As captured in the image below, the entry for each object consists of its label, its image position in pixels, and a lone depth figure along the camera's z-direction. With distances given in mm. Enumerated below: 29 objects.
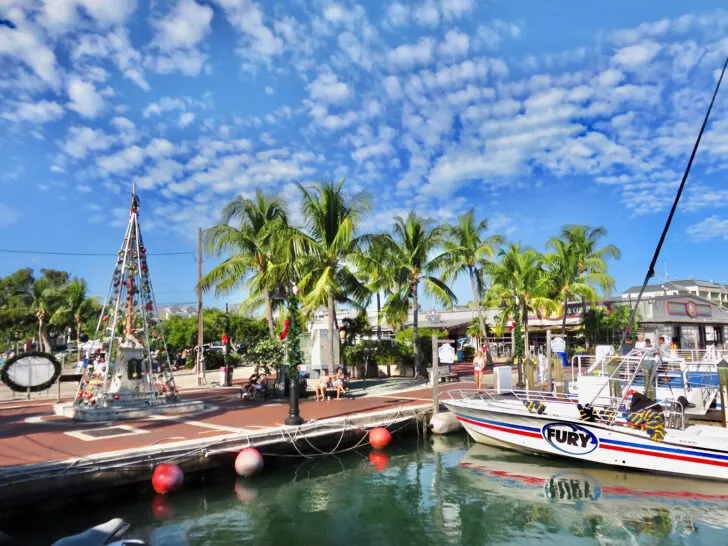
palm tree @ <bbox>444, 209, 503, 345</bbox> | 28531
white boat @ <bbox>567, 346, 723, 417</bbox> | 13484
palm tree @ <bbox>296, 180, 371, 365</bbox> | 19672
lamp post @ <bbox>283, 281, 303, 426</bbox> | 15225
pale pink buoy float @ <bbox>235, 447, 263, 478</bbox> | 10773
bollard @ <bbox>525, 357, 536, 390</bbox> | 18047
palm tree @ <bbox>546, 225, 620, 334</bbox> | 33688
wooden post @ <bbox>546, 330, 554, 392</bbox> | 16597
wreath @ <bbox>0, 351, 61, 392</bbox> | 18203
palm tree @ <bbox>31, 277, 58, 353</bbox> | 49656
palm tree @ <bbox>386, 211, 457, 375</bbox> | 24734
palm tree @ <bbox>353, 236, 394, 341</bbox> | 20297
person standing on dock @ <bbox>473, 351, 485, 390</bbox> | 20267
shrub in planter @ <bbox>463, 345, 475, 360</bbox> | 37906
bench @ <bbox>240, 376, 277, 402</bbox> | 18391
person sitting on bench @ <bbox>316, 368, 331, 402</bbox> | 17859
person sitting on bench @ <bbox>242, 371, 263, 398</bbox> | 18281
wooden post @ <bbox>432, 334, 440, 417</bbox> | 15322
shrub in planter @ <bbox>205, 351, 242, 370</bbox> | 33688
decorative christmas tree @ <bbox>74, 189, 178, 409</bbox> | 14781
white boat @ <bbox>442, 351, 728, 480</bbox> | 10656
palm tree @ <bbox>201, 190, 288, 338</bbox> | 22453
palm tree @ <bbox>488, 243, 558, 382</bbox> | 29562
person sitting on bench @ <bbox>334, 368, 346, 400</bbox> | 18141
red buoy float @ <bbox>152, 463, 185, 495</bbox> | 9594
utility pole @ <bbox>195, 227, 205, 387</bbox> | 24984
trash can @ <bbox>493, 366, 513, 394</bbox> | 16816
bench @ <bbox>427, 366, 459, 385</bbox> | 22109
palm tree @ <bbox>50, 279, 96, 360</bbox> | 49750
